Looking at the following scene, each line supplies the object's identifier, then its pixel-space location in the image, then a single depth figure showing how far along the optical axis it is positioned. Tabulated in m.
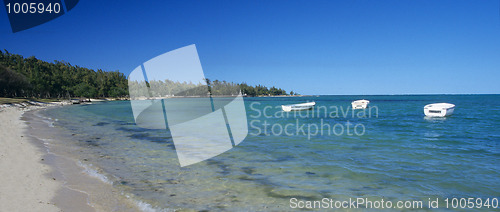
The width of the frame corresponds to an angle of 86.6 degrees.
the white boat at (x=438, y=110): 40.58
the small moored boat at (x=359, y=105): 68.56
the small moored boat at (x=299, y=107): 58.81
